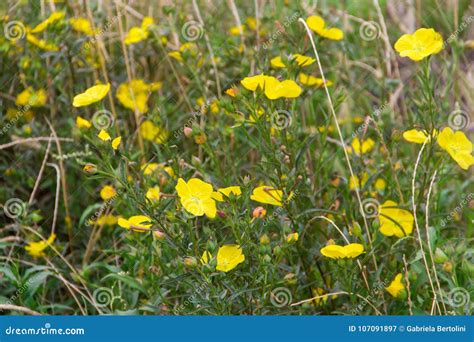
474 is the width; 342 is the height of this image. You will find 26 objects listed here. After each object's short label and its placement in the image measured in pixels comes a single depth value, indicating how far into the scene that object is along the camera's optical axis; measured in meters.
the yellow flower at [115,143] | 1.33
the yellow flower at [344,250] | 1.33
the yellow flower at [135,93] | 1.71
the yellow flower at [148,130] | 1.66
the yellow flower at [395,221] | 1.45
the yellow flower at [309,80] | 1.54
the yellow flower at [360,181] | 1.52
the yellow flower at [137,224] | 1.35
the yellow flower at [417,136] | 1.44
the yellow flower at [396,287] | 1.42
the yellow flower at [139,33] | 1.69
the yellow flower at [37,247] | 1.57
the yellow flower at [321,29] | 1.54
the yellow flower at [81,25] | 1.75
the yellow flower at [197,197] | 1.30
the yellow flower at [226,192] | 1.33
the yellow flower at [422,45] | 1.38
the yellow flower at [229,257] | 1.32
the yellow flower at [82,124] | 1.37
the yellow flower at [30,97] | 1.72
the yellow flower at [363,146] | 1.57
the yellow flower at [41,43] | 1.70
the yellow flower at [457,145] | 1.41
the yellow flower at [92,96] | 1.40
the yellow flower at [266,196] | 1.38
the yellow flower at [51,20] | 1.68
